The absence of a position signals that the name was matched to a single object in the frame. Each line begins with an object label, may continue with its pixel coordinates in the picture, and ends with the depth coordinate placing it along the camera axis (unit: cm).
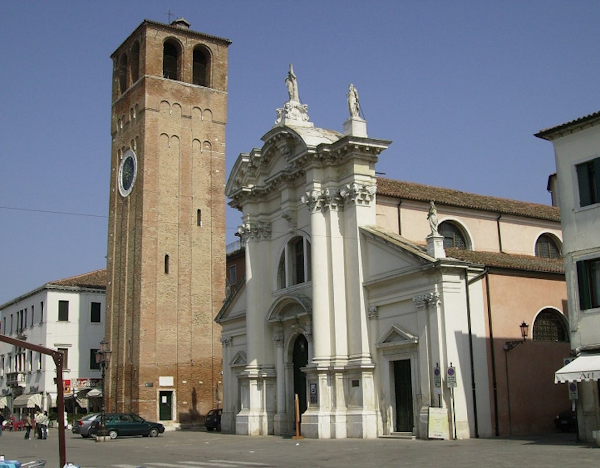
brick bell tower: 4522
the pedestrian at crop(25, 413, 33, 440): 3634
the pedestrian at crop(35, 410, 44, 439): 3606
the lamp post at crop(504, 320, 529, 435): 2581
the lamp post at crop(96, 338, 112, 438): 3234
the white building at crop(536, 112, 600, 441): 2081
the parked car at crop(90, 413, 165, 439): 3459
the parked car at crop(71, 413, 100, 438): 3584
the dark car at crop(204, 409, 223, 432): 3909
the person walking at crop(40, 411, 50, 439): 3578
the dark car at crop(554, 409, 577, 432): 2608
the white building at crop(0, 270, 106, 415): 5519
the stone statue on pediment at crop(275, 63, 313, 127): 3356
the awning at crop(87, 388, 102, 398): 5269
